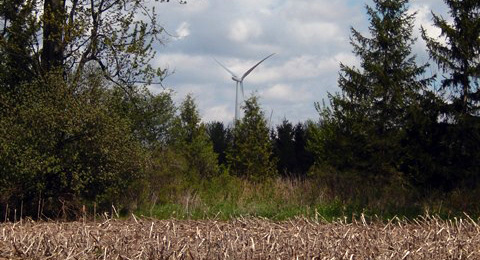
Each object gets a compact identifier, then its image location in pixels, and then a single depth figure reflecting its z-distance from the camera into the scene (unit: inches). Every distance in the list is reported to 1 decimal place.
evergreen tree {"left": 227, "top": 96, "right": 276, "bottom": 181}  1470.2
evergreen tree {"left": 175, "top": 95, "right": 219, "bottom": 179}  1266.0
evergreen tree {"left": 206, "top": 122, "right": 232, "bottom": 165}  2063.2
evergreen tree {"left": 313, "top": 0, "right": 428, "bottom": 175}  1173.7
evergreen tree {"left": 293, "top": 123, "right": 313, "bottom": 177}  1755.4
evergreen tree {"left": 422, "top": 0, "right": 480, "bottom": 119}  1057.5
